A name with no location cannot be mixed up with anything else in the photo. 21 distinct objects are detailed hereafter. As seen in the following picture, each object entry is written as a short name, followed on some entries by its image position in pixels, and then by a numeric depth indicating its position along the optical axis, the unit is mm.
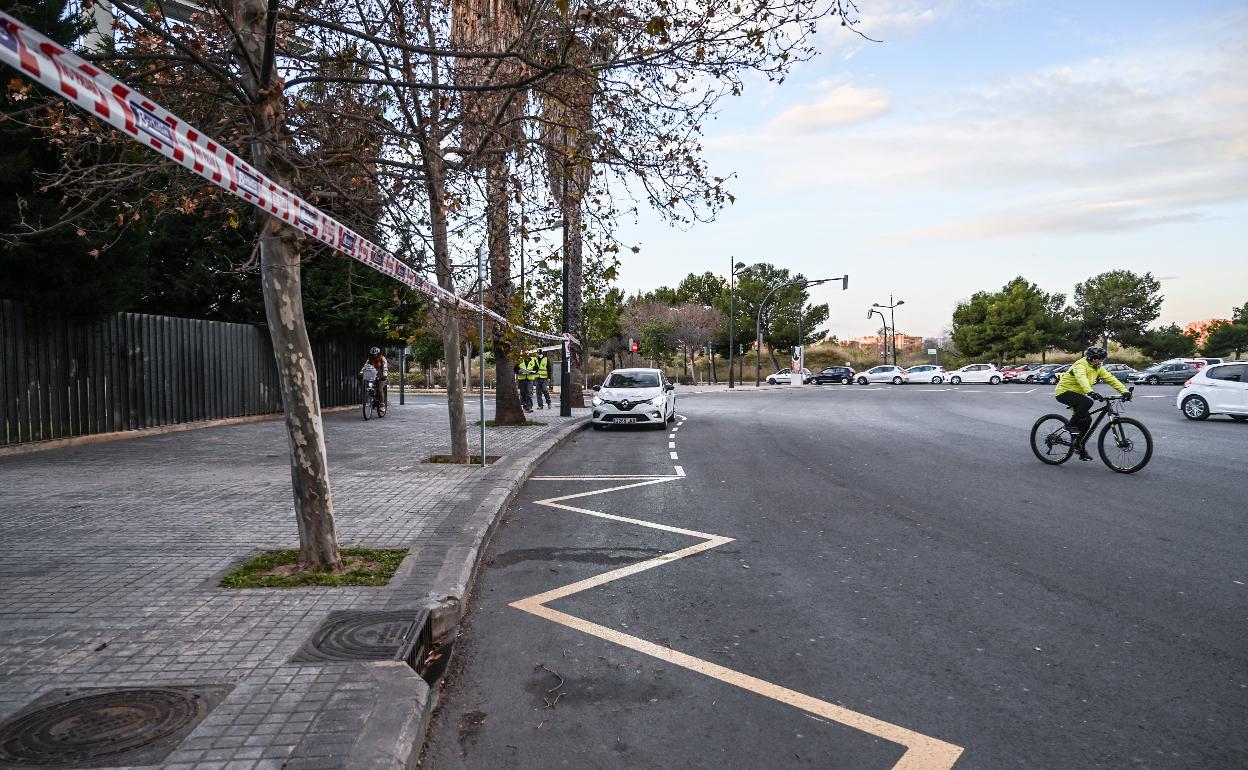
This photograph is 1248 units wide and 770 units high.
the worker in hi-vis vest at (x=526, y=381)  22438
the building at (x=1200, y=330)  94931
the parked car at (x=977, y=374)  60719
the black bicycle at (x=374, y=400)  19938
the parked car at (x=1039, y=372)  58906
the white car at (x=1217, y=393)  18312
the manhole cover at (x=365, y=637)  3871
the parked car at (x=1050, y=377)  55675
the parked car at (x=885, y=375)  61844
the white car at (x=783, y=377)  65562
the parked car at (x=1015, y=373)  61781
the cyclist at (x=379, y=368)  19625
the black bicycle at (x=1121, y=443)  10428
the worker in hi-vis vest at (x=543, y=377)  23347
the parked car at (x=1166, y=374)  48594
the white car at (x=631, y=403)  18734
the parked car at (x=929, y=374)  61156
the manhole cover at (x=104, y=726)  2918
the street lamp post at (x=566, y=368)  20098
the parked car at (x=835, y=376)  64812
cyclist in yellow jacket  10836
